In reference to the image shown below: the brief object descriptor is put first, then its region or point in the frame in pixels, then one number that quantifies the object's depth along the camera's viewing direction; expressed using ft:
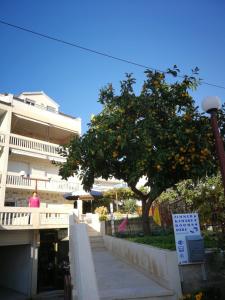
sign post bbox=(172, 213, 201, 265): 21.12
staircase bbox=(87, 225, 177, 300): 19.54
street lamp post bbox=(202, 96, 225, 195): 18.65
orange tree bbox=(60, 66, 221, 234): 26.84
